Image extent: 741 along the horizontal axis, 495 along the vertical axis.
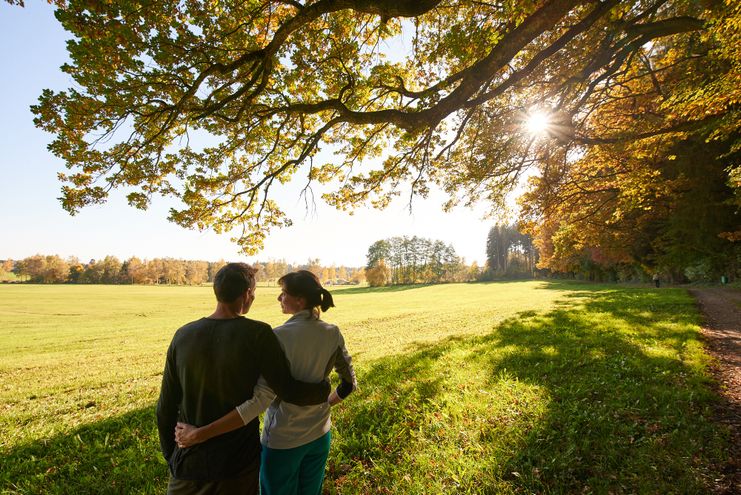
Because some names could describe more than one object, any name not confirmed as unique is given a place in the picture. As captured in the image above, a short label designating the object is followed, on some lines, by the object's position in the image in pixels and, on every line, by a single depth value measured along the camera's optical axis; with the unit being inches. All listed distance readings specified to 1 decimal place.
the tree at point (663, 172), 296.4
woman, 92.8
